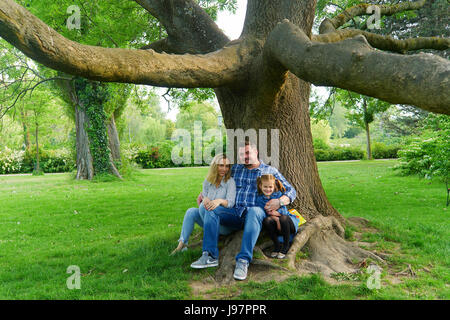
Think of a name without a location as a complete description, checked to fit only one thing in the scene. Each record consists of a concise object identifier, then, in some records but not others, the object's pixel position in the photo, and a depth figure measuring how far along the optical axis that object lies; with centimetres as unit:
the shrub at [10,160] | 2583
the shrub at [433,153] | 789
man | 406
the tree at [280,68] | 280
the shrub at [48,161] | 2716
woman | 443
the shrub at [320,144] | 3438
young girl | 434
